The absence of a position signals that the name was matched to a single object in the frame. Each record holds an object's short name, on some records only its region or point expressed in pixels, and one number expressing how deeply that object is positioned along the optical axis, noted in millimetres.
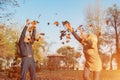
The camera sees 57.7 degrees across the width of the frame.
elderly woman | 3346
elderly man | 4055
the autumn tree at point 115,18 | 18666
